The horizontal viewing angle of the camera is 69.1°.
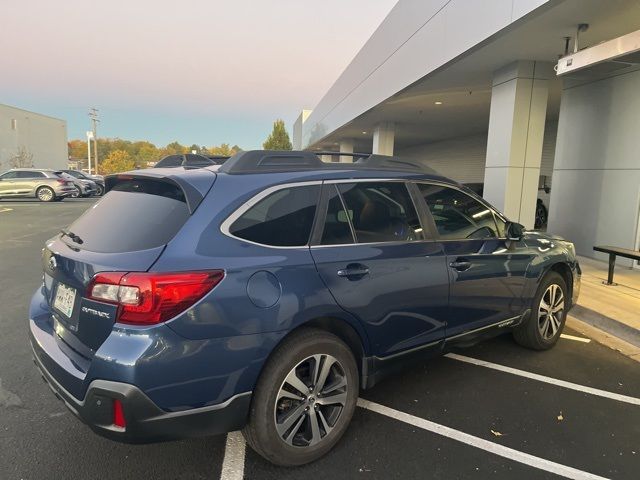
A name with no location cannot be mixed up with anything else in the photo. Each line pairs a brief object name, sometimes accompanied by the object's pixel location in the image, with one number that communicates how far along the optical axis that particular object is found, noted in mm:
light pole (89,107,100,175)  71438
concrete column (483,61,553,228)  9352
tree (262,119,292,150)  86025
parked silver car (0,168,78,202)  23266
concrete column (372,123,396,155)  22766
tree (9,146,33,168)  42156
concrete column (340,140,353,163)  35503
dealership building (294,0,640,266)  7148
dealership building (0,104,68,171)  41875
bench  6426
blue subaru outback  2254
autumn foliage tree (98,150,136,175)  81875
